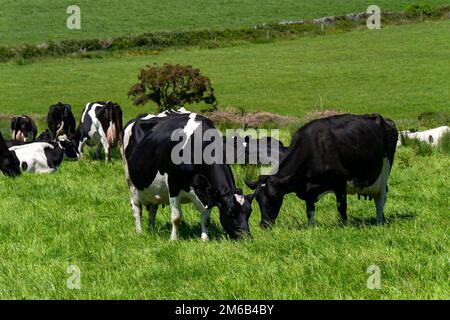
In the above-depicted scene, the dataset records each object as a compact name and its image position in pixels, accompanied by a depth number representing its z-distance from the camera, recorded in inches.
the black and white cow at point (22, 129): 1073.5
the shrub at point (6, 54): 2445.9
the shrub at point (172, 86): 1421.0
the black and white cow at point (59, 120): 1015.6
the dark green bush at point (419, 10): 2790.4
